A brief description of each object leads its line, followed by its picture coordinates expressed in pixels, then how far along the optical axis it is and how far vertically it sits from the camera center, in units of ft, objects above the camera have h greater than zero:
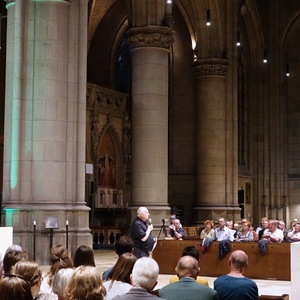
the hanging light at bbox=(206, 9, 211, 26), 93.99 +24.66
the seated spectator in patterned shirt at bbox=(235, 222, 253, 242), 59.11 -3.52
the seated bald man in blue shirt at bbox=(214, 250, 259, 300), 21.84 -2.89
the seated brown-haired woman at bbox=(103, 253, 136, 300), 19.88 -2.29
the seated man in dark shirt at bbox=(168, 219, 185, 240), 59.62 -3.27
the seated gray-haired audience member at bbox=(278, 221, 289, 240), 58.08 -2.64
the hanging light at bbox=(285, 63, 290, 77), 129.80 +23.71
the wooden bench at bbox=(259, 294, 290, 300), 25.19 -3.81
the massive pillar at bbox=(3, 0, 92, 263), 56.54 +5.52
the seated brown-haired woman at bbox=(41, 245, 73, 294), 22.00 -2.24
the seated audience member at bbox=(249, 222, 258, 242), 59.62 -3.66
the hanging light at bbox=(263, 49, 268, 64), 124.18 +25.10
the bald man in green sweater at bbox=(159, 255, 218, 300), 19.53 -2.68
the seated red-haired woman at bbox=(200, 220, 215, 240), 61.05 -3.29
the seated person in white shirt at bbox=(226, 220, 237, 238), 66.13 -2.96
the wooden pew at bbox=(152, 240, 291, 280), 52.70 -5.18
